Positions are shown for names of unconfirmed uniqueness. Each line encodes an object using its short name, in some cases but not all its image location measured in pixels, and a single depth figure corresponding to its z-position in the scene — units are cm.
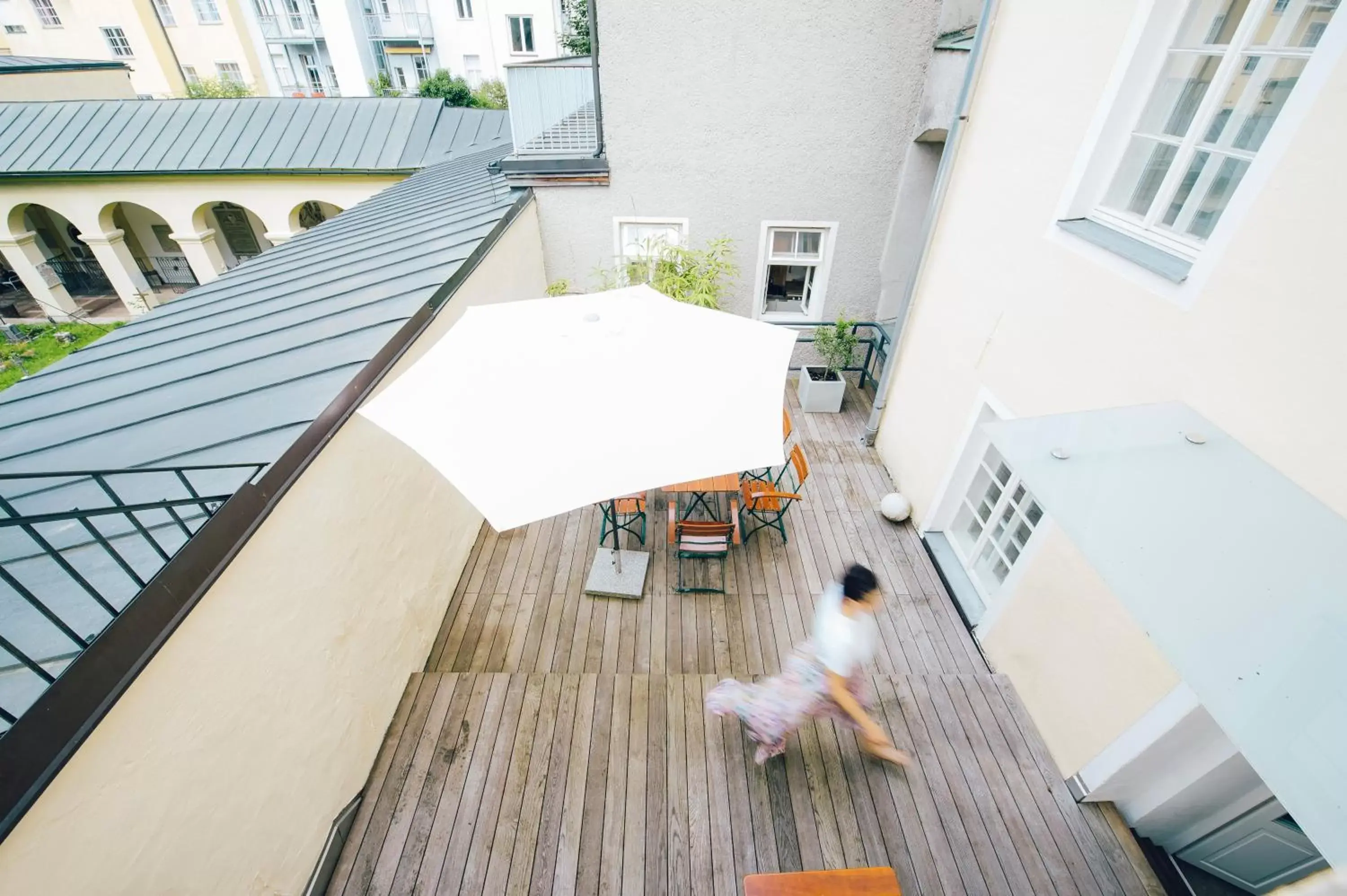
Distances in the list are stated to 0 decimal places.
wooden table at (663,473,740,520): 476
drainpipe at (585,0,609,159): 582
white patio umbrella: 243
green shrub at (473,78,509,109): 2422
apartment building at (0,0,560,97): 2316
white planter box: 707
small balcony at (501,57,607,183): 661
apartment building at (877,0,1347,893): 186
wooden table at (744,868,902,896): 230
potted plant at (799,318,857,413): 698
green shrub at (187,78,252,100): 2317
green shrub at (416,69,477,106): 2356
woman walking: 284
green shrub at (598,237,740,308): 677
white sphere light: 539
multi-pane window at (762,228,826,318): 737
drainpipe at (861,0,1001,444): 439
